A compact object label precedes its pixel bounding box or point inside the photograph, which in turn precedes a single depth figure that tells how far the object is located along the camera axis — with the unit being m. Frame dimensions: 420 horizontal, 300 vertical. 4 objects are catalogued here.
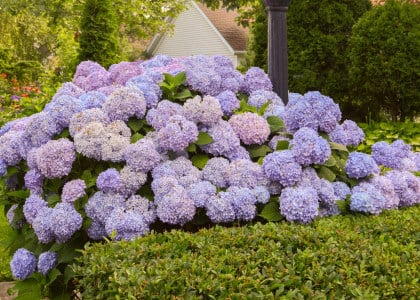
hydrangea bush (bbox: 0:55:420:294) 3.94
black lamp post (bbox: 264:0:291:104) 5.14
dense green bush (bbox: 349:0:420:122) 8.82
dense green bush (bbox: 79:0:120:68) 12.84
